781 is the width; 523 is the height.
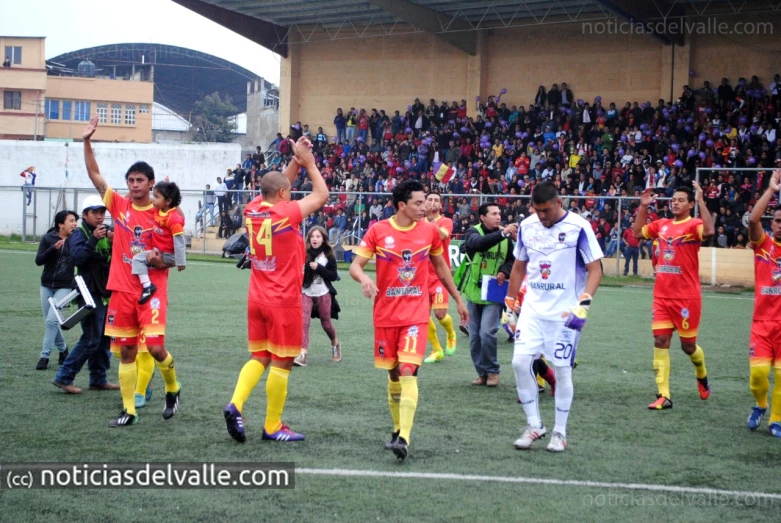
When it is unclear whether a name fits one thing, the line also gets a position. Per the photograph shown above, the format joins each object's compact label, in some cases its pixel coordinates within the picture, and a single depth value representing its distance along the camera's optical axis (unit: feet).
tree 227.40
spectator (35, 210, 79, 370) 32.40
